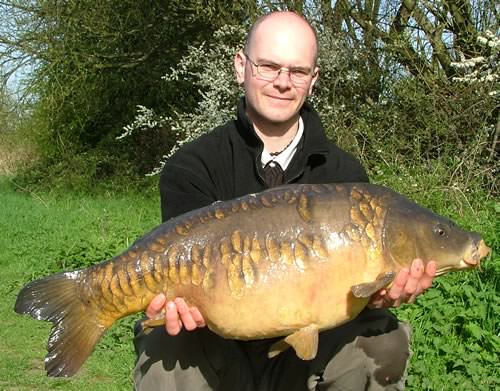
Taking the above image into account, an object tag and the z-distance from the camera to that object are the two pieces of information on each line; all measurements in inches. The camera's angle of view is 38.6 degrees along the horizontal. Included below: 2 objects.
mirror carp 58.5
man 67.9
